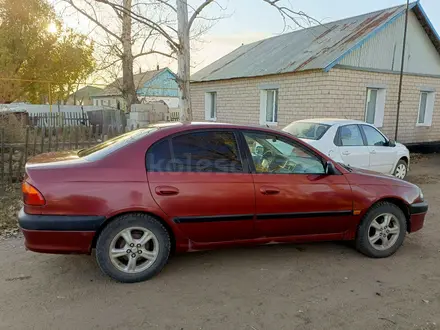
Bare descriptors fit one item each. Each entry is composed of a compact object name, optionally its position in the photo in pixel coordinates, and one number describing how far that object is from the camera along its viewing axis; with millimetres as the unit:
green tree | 21609
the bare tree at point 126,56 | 13755
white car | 6680
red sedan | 2969
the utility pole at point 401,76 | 11345
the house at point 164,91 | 37450
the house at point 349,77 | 10617
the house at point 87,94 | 46569
